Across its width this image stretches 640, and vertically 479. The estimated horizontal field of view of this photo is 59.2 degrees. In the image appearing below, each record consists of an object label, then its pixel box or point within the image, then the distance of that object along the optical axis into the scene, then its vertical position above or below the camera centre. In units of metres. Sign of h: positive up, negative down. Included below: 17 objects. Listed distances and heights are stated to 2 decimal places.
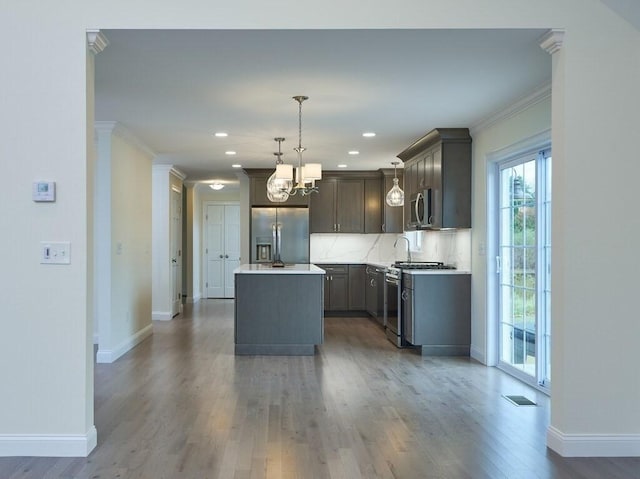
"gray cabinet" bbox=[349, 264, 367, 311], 9.16 -0.85
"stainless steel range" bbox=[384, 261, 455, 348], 6.24 -0.76
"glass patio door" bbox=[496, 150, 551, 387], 4.64 -0.28
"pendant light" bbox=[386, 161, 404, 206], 7.81 +0.54
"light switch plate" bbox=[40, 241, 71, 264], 3.10 -0.09
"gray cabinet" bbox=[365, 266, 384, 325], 7.80 -0.86
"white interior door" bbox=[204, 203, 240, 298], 12.31 -0.26
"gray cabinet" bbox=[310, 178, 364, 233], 9.44 +0.49
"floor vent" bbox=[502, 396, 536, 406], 4.20 -1.27
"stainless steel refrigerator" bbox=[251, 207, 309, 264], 9.14 +0.00
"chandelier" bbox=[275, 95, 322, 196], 5.35 +0.60
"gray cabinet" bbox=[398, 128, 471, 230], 5.96 +0.61
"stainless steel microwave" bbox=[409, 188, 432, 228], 6.32 +0.30
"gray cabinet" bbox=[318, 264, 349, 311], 9.16 -0.84
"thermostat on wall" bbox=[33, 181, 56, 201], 3.09 +0.24
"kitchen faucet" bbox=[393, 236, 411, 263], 7.94 -0.18
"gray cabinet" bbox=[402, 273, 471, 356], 5.98 -0.83
